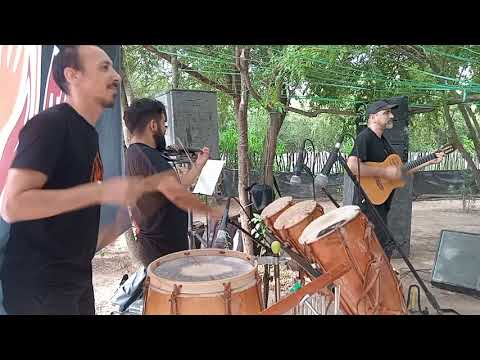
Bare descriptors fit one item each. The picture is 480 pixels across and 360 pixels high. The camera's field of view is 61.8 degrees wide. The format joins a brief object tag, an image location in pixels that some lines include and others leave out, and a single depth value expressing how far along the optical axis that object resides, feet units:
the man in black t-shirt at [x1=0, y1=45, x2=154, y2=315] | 5.00
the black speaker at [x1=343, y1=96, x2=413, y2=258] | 13.79
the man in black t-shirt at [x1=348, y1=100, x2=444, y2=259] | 10.06
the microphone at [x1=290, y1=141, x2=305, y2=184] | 7.77
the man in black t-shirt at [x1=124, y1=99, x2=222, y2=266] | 7.36
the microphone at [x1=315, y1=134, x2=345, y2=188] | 7.18
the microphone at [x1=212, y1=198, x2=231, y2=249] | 8.67
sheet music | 8.78
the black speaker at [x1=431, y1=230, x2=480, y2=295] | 9.96
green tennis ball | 7.19
